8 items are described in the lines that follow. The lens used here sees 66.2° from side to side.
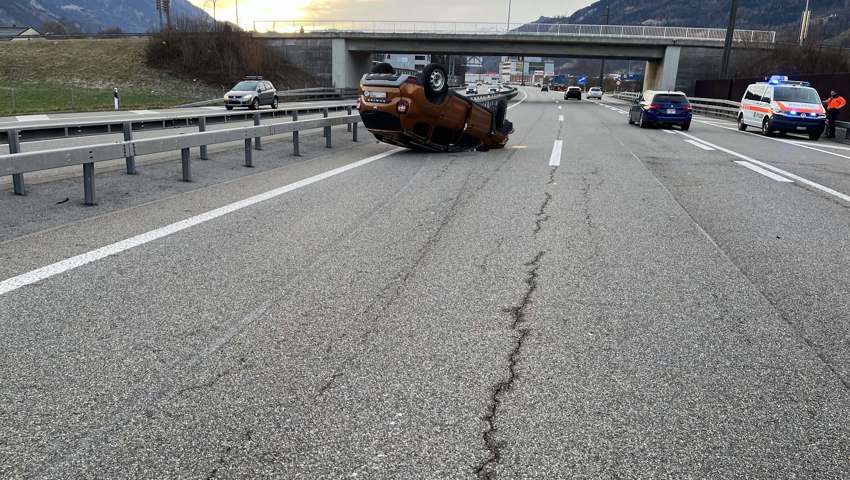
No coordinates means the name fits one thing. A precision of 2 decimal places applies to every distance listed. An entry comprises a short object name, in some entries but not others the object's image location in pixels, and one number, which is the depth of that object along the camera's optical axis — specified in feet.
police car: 77.77
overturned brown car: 42.73
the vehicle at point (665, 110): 85.40
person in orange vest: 80.84
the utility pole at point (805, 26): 187.73
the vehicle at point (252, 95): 110.93
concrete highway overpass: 186.80
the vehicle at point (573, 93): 227.61
